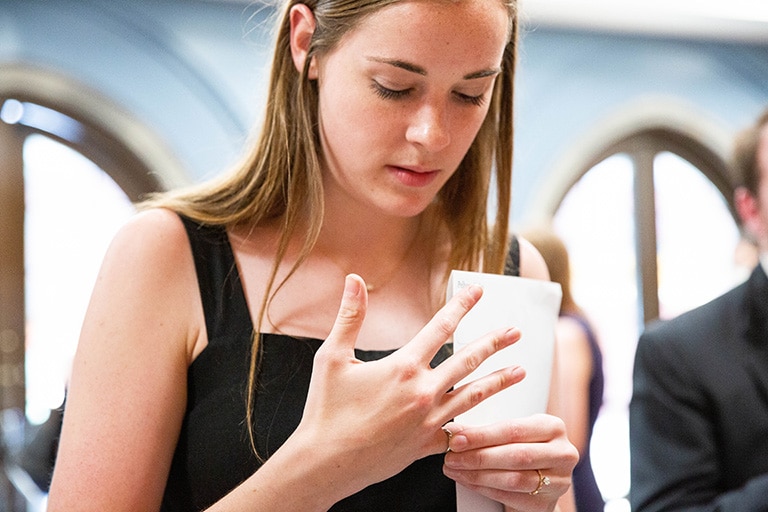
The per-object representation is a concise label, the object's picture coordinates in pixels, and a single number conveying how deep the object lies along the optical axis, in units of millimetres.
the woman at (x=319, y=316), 1045
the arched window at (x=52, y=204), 4746
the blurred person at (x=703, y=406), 1723
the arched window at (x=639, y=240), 6035
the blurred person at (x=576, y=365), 2912
